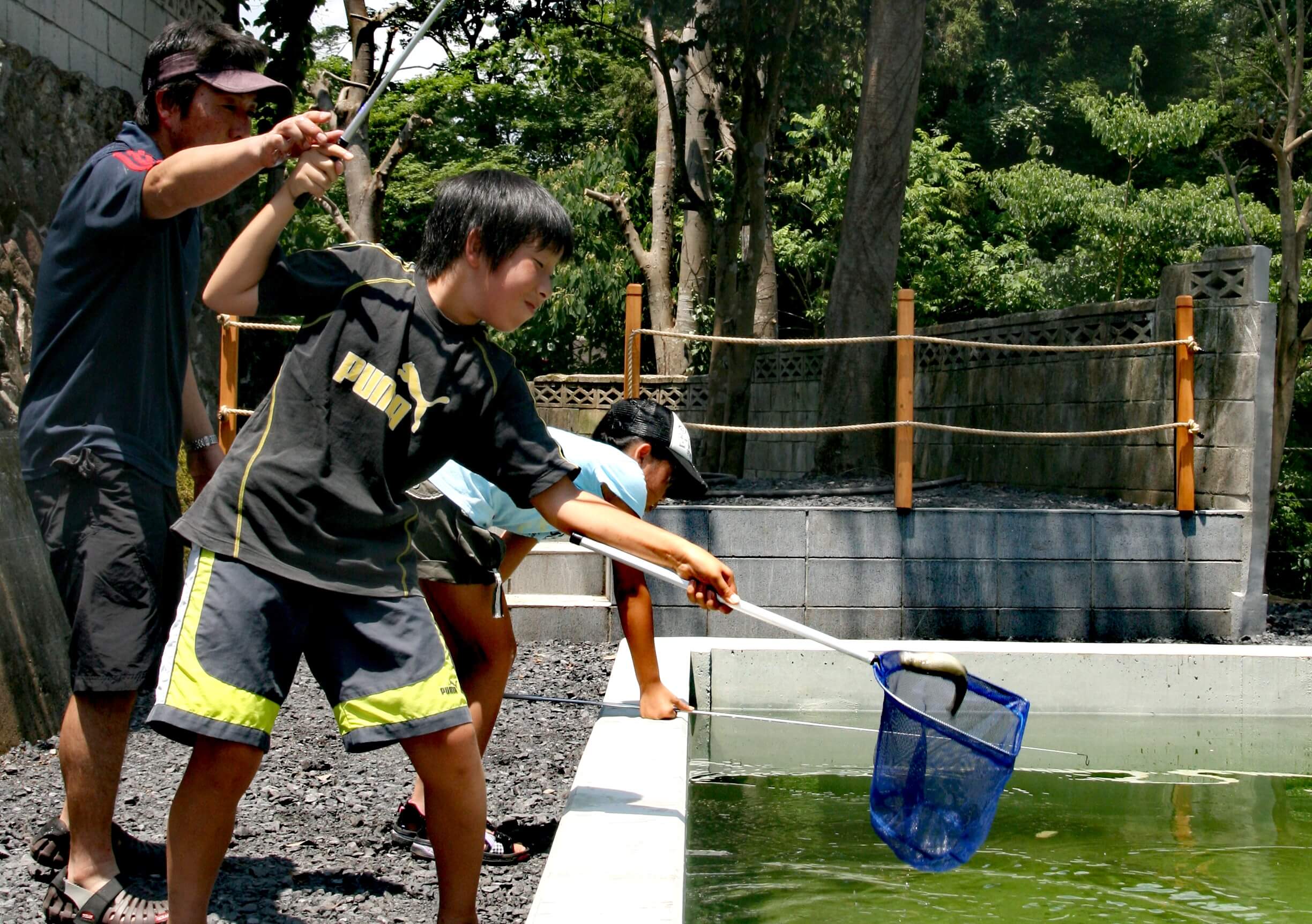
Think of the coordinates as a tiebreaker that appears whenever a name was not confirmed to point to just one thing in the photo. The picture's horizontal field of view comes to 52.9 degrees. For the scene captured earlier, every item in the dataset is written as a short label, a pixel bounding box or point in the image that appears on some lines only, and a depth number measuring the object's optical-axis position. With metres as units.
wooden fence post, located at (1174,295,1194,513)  7.31
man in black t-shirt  2.74
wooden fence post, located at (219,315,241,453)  7.09
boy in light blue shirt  3.39
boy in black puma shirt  2.28
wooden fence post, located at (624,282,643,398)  7.23
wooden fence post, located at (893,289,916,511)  7.00
